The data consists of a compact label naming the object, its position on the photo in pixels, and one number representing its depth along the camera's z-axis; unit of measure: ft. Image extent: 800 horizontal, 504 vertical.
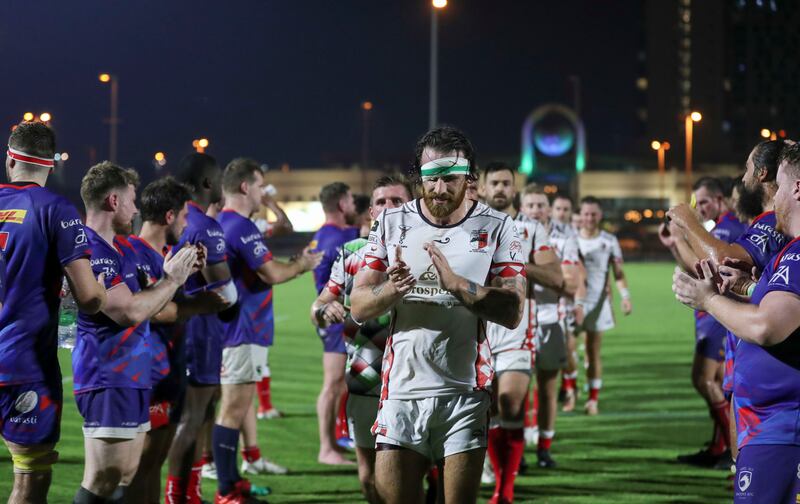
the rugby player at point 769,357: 13.17
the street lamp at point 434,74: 77.56
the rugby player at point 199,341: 23.35
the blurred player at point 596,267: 43.98
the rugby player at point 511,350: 25.64
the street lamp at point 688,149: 205.98
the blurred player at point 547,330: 31.24
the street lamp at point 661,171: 281.13
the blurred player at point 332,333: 31.27
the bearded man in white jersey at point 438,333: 16.12
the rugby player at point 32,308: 16.14
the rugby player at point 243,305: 25.67
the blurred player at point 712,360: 31.50
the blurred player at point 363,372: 20.11
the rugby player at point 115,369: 17.57
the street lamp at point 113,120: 191.98
